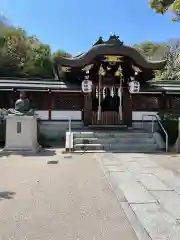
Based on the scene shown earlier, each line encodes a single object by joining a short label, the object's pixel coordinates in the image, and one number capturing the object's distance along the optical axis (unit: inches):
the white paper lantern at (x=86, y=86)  388.8
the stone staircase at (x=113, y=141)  310.5
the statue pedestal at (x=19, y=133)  297.9
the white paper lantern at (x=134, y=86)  392.8
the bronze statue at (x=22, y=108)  303.6
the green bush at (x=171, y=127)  335.8
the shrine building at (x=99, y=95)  395.5
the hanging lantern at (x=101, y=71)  402.0
